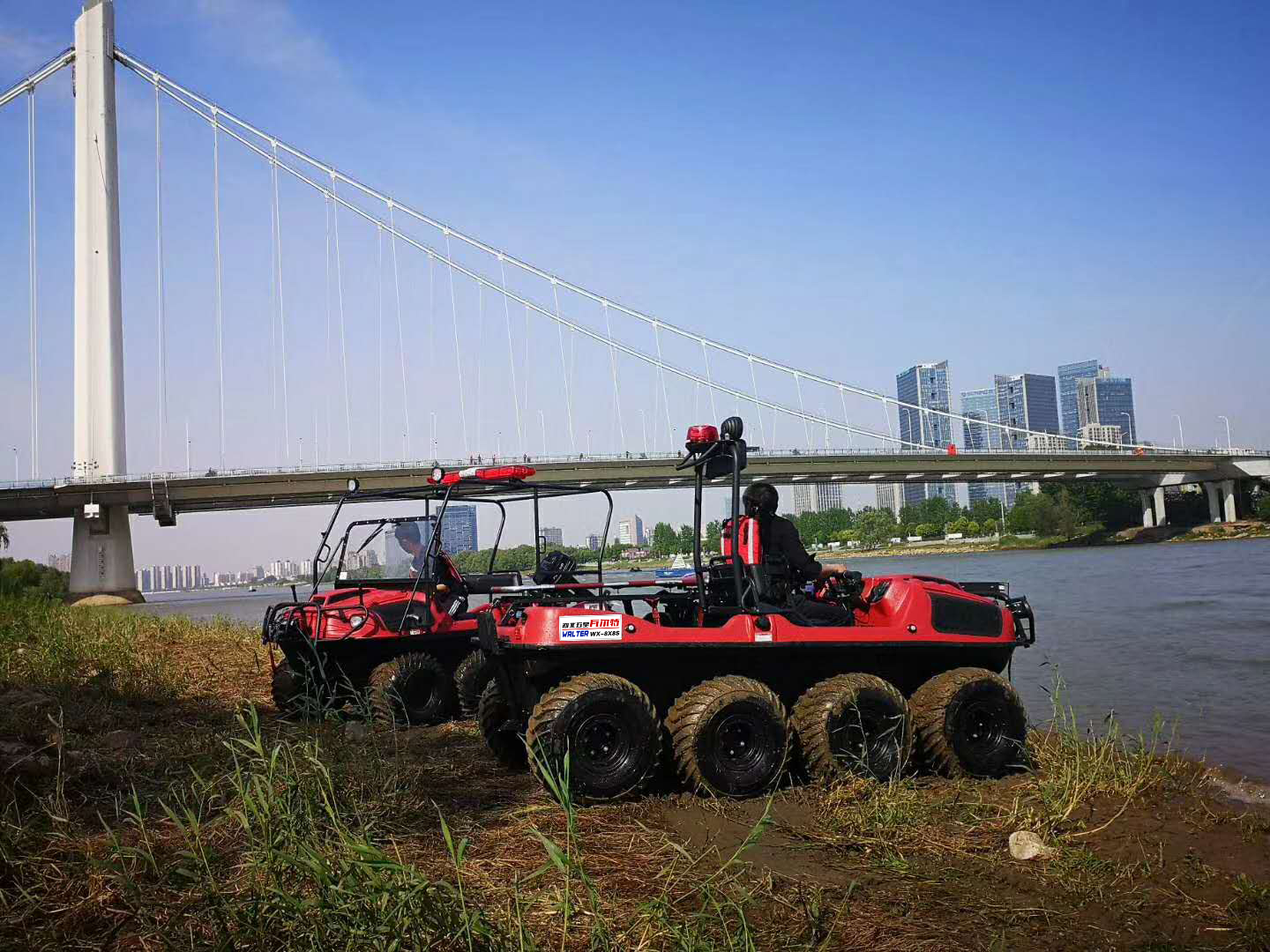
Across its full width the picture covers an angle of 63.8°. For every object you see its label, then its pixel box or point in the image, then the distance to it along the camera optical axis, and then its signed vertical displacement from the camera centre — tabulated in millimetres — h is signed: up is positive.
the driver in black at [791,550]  5816 -112
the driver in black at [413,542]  8148 +76
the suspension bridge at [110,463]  33938 +2786
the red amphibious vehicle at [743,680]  5113 -790
